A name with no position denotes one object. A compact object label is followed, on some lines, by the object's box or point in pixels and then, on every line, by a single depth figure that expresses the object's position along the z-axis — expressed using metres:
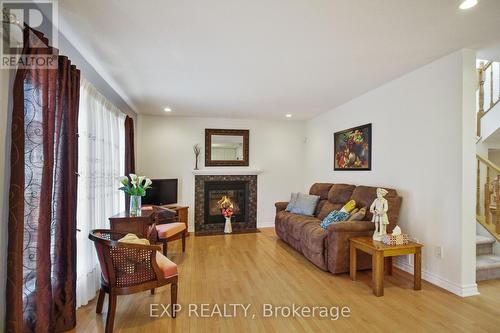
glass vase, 3.12
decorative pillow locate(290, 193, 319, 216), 4.55
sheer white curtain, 2.53
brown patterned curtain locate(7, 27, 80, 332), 1.55
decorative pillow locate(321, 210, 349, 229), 3.53
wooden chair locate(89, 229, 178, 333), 2.00
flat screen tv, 4.88
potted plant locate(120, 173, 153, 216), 3.05
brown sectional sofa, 3.14
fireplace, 5.61
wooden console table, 2.92
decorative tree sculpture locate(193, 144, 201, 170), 5.64
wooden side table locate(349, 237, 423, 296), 2.64
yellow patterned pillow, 3.64
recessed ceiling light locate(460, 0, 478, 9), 1.84
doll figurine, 2.95
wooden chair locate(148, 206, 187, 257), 3.58
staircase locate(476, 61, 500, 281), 3.15
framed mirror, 5.75
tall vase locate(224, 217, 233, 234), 5.41
